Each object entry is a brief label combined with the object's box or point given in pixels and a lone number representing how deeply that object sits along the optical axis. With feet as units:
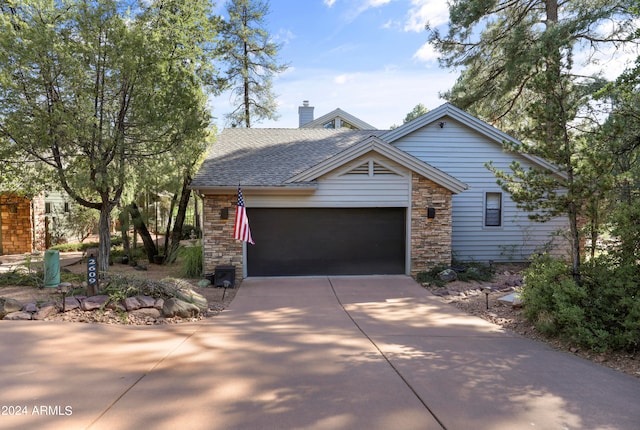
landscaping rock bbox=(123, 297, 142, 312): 20.99
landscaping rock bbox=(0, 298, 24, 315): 19.48
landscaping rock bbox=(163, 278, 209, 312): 22.90
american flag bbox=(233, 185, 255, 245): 28.84
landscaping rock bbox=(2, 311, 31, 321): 19.06
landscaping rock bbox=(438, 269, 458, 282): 32.22
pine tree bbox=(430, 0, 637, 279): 20.53
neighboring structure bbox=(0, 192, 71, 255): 47.16
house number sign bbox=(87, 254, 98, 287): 21.75
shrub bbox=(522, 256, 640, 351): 16.01
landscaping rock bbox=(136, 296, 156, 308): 21.34
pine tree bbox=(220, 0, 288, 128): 65.57
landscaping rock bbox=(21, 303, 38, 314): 19.81
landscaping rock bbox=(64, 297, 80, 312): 20.36
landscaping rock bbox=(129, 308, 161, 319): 20.67
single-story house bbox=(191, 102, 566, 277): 33.01
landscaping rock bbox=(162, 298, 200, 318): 21.13
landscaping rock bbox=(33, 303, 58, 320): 19.43
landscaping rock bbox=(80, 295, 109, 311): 20.52
